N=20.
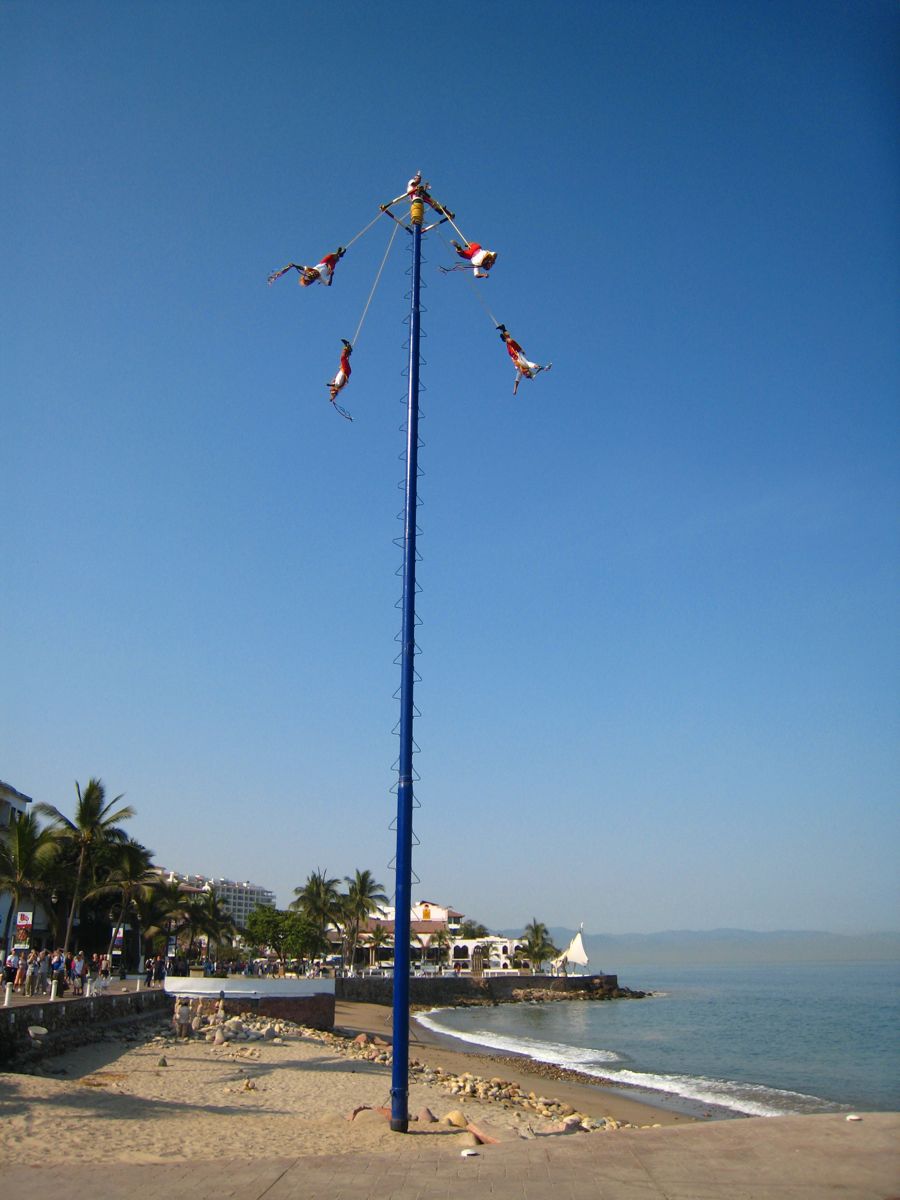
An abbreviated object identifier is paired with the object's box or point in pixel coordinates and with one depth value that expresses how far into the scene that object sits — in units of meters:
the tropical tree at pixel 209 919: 54.16
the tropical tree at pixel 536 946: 112.25
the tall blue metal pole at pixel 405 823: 11.79
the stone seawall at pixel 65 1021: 18.86
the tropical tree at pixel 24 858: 30.45
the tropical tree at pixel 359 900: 80.12
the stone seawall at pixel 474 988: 67.81
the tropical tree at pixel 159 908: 45.72
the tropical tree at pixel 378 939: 100.50
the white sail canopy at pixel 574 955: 105.06
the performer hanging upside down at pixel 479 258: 15.73
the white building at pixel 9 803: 42.22
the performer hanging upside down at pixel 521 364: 16.23
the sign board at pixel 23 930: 25.91
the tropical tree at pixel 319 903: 77.00
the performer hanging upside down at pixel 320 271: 16.41
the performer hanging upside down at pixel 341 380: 16.34
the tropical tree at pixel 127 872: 41.12
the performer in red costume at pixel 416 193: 15.30
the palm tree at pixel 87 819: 36.66
